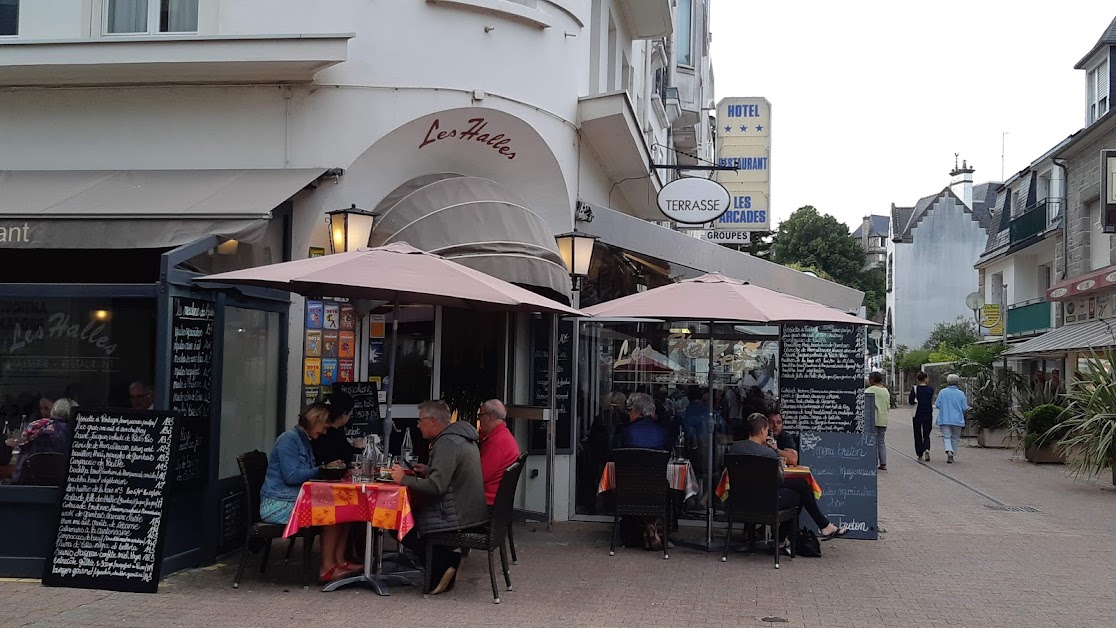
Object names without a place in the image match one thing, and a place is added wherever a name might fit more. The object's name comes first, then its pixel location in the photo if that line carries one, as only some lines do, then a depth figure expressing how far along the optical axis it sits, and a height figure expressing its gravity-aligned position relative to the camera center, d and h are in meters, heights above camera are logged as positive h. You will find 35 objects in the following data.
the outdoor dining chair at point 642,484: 9.91 -1.02
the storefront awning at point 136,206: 9.04 +1.42
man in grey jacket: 7.84 -0.90
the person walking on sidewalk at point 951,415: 20.80 -0.65
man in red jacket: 8.65 -0.65
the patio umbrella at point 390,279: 7.63 +0.66
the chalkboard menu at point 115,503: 7.89 -1.05
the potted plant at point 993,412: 24.69 -0.68
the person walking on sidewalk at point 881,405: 19.33 -0.45
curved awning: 10.63 +1.45
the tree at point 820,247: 64.25 +8.05
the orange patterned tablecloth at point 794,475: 10.18 -0.97
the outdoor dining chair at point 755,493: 9.63 -1.05
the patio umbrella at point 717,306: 9.98 +0.68
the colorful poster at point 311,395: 10.34 -0.27
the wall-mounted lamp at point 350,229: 10.08 +1.33
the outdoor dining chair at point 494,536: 7.86 -1.22
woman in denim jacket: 8.13 -0.88
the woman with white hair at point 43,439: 8.70 -0.63
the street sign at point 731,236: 23.42 +3.11
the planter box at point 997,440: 24.88 -1.34
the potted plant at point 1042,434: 19.62 -0.92
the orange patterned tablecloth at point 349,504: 7.77 -1.00
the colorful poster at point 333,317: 10.59 +0.51
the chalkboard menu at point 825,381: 11.98 -0.02
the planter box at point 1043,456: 20.38 -1.39
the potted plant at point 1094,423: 15.65 -0.57
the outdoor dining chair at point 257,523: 8.05 -1.19
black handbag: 10.27 -1.60
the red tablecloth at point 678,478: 10.44 -1.02
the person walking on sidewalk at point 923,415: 21.08 -0.67
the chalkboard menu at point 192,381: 8.58 -0.13
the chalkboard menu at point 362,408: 10.39 -0.39
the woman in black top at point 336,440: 9.06 -0.62
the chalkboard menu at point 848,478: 10.66 -0.99
